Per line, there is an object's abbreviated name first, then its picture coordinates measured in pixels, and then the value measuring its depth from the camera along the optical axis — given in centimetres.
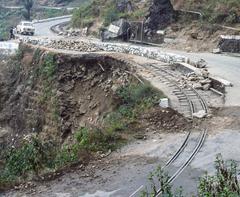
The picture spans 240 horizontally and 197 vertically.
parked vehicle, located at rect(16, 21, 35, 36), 4738
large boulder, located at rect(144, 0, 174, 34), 3843
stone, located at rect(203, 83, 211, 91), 2226
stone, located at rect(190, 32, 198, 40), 3522
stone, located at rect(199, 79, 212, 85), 2284
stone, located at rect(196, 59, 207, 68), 2687
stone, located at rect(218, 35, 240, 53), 3192
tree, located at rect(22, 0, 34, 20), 7419
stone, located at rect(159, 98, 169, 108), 1895
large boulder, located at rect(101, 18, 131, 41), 3975
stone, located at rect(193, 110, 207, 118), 1798
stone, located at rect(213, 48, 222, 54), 3235
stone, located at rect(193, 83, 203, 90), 2233
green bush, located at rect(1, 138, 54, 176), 1464
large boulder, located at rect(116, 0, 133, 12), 4469
